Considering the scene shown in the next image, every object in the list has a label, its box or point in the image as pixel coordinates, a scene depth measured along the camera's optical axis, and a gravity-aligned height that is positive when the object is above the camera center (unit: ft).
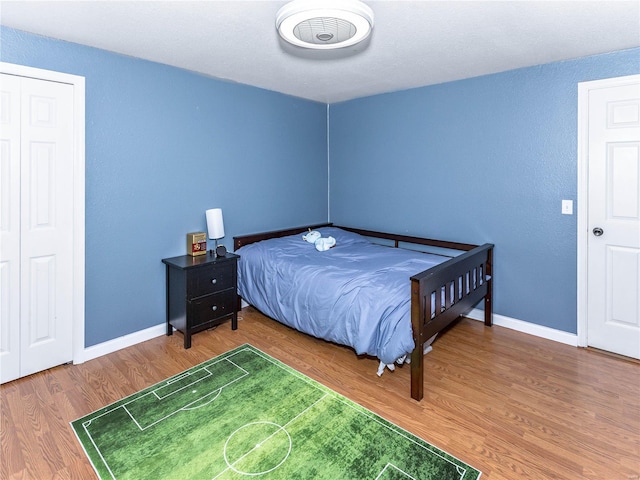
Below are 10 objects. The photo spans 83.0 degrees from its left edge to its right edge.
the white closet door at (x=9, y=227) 7.47 +0.26
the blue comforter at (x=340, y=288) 7.72 -1.21
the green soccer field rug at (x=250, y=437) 5.45 -3.36
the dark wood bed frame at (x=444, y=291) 7.22 -1.21
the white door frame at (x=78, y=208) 8.38 +0.74
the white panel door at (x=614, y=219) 8.66 +0.52
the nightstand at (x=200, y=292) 9.54 -1.45
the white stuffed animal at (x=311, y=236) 12.36 +0.13
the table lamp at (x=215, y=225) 10.82 +0.44
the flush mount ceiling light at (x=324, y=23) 5.80 +3.77
